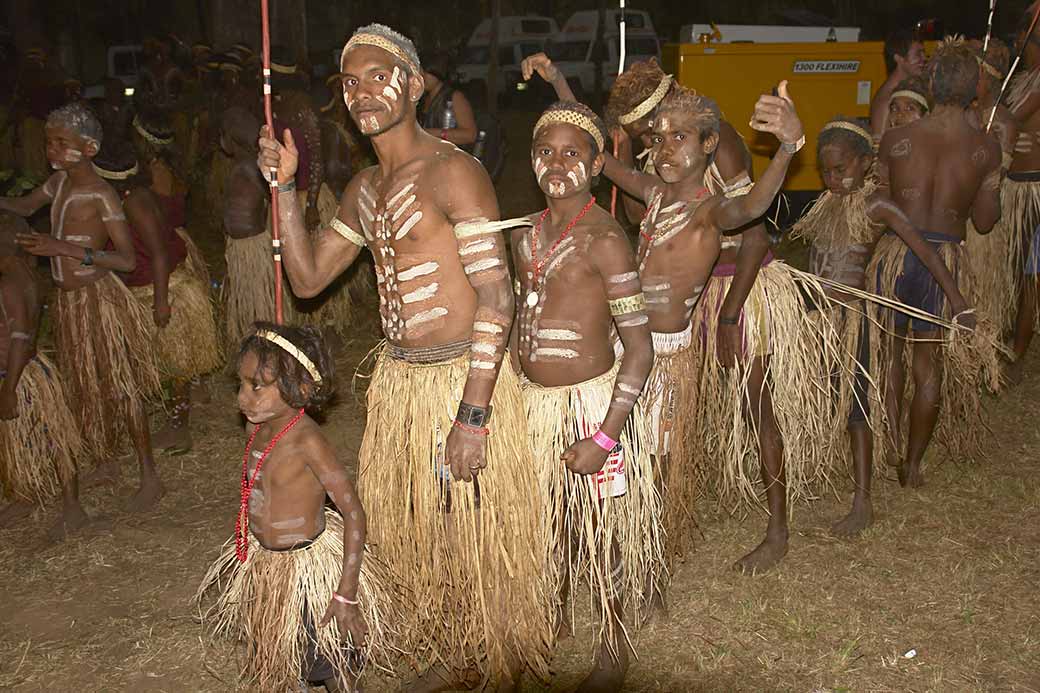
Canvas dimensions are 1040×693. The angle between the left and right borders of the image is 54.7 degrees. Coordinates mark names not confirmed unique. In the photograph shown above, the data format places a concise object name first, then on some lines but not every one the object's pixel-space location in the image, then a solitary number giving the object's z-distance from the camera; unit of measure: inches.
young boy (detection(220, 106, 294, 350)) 224.2
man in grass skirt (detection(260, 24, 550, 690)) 105.8
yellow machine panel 320.5
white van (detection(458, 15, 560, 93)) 677.9
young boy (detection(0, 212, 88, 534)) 152.6
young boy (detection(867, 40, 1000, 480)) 164.7
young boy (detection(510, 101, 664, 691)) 110.8
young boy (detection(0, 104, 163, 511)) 158.7
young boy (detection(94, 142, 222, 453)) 172.4
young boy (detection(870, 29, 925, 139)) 232.4
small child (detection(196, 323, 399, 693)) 110.0
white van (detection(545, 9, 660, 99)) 661.3
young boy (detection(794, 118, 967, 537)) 157.5
